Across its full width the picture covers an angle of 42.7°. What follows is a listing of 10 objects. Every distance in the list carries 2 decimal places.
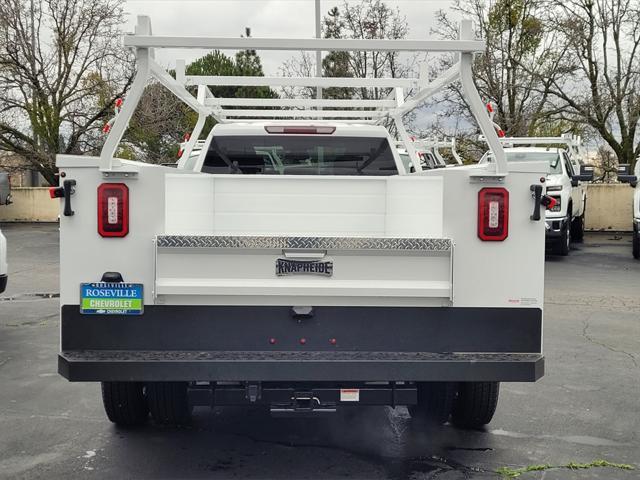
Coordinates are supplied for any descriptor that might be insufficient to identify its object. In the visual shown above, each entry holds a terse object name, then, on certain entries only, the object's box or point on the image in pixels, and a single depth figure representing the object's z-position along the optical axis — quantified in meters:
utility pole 21.97
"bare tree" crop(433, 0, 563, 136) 28.22
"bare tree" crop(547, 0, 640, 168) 28.28
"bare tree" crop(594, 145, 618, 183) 29.14
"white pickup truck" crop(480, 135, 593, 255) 15.85
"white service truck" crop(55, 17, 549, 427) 4.02
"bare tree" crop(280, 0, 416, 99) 27.27
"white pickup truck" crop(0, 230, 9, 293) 8.45
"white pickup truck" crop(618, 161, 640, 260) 15.64
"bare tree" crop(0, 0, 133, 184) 27.20
